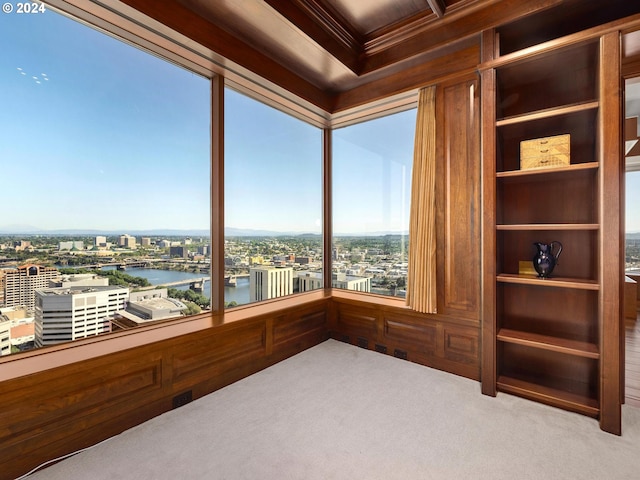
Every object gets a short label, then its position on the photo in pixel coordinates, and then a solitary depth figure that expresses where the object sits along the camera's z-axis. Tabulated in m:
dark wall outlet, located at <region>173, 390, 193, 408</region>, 2.11
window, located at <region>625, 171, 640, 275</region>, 3.71
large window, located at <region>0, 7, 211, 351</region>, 1.69
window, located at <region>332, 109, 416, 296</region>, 3.25
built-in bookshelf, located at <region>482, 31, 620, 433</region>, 2.07
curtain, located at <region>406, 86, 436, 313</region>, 2.75
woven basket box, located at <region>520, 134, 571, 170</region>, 2.06
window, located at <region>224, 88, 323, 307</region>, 2.84
